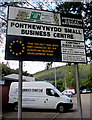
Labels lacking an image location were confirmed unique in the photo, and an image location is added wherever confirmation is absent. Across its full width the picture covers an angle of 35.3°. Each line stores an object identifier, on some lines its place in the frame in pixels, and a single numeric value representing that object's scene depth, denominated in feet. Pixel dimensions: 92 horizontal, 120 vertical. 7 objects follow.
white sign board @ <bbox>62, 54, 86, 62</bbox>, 13.73
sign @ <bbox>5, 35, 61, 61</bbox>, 12.41
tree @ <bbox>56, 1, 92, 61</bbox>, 20.90
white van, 30.55
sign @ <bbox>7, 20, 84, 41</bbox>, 13.05
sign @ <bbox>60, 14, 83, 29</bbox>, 14.87
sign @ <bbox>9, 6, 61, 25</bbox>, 13.48
